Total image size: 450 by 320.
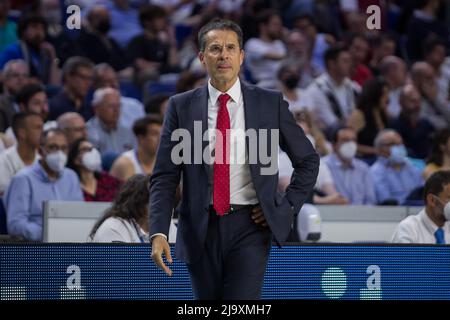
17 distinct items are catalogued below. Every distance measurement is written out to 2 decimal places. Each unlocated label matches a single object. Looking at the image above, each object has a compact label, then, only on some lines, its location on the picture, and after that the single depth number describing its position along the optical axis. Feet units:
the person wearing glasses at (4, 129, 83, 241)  53.47
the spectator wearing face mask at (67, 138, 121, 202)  58.39
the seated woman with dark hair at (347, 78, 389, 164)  73.25
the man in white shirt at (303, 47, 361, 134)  75.31
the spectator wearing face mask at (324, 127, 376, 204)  65.16
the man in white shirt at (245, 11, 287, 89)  81.20
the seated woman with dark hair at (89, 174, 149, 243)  44.96
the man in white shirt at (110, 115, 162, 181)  60.18
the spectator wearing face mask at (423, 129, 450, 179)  62.59
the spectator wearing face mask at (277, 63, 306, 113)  74.84
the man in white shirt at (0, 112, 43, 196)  58.70
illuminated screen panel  37.68
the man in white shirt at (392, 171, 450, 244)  46.34
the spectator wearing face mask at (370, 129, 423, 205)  66.23
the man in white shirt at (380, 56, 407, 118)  81.46
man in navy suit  29.86
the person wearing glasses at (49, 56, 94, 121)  67.05
